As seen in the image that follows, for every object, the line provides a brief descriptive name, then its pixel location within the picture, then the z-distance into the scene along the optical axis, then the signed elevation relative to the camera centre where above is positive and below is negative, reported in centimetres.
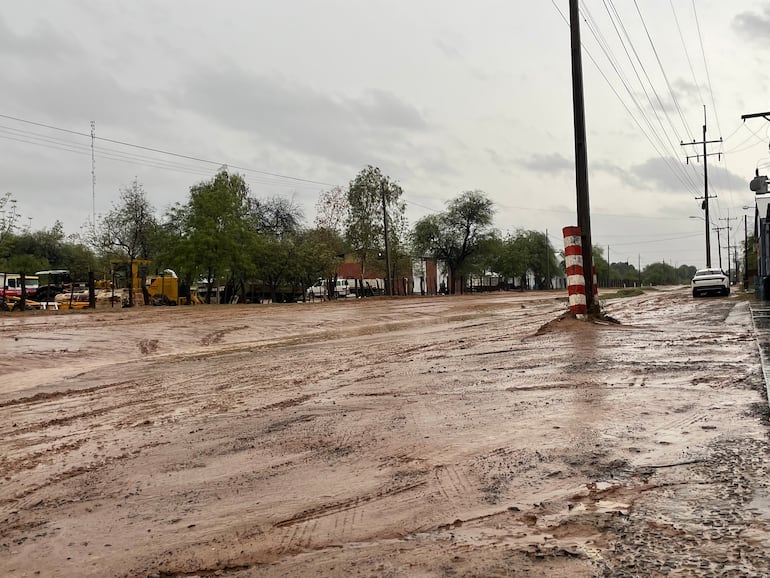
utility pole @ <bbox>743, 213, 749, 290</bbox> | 4192 -2
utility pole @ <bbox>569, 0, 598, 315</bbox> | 1400 +272
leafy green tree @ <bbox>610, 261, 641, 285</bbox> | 15540 +27
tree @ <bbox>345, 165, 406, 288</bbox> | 6612 +708
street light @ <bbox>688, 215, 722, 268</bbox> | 5341 +210
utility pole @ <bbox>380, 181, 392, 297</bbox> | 5802 +385
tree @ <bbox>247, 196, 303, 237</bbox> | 6462 +703
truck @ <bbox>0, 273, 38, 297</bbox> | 3734 +77
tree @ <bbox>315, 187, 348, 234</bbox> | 6662 +784
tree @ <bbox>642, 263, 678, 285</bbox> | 18088 +86
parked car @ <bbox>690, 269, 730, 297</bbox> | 2991 -31
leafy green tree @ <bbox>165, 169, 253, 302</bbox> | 4431 +372
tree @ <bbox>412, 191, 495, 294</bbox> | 8150 +634
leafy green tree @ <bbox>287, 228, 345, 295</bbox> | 5453 +219
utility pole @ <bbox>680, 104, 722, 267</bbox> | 5697 +885
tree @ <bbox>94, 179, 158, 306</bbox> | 5438 +532
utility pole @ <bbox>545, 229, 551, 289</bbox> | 10550 +245
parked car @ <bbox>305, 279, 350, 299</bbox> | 6231 -17
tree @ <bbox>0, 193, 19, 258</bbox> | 3988 +396
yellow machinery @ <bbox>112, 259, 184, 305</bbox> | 4028 +65
